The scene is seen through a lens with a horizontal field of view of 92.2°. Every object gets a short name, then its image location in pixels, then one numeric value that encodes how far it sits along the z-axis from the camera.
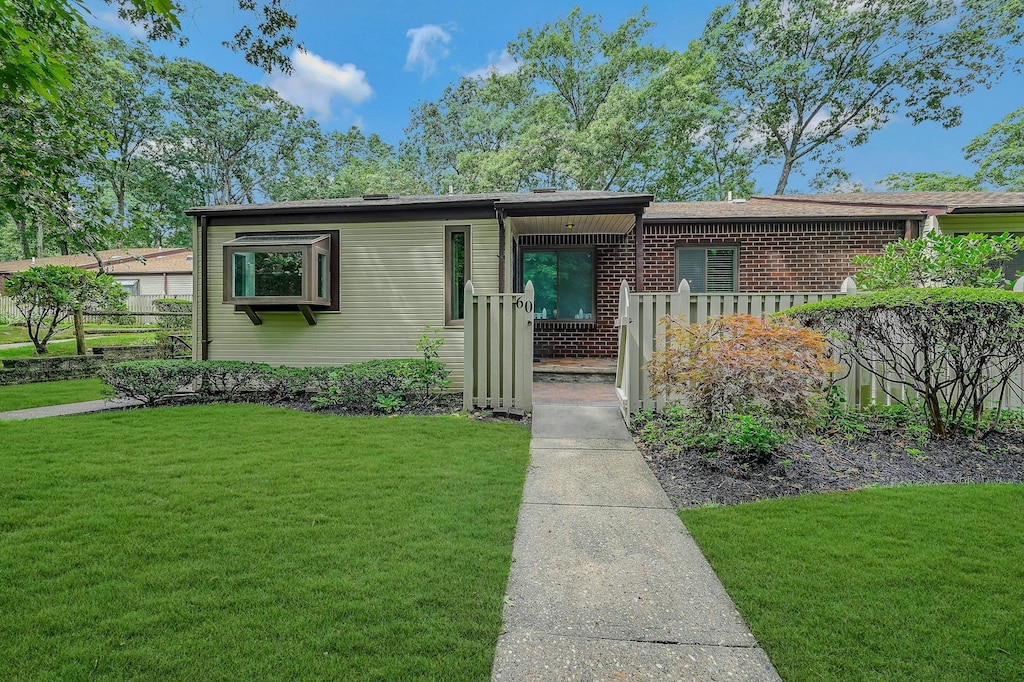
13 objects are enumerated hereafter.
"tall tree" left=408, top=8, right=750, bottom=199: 19.61
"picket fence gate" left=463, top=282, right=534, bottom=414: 6.01
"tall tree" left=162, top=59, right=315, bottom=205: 26.42
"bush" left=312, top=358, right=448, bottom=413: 6.70
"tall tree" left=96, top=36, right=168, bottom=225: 24.34
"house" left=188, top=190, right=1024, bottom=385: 8.04
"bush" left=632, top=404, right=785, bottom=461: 3.87
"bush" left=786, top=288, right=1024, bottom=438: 4.04
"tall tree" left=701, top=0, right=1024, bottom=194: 18.64
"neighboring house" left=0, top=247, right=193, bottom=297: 28.02
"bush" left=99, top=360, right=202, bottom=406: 6.97
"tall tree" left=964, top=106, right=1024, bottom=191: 20.33
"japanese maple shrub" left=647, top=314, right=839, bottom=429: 3.92
